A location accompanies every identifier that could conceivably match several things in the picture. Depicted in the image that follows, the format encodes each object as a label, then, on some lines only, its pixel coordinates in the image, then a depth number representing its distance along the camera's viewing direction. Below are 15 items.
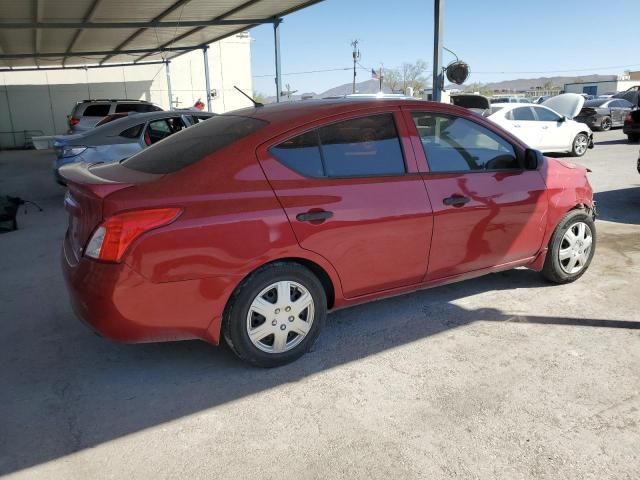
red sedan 2.94
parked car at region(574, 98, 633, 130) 21.86
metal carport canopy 11.97
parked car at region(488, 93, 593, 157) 13.07
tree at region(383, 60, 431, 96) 85.78
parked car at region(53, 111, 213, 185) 9.01
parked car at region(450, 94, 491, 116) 13.89
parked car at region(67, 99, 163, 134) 16.59
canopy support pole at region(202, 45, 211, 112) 20.28
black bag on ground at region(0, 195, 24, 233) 7.52
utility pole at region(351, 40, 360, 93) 69.84
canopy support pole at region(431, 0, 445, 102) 7.51
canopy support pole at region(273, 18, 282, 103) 13.91
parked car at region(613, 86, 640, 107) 29.03
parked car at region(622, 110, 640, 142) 14.60
